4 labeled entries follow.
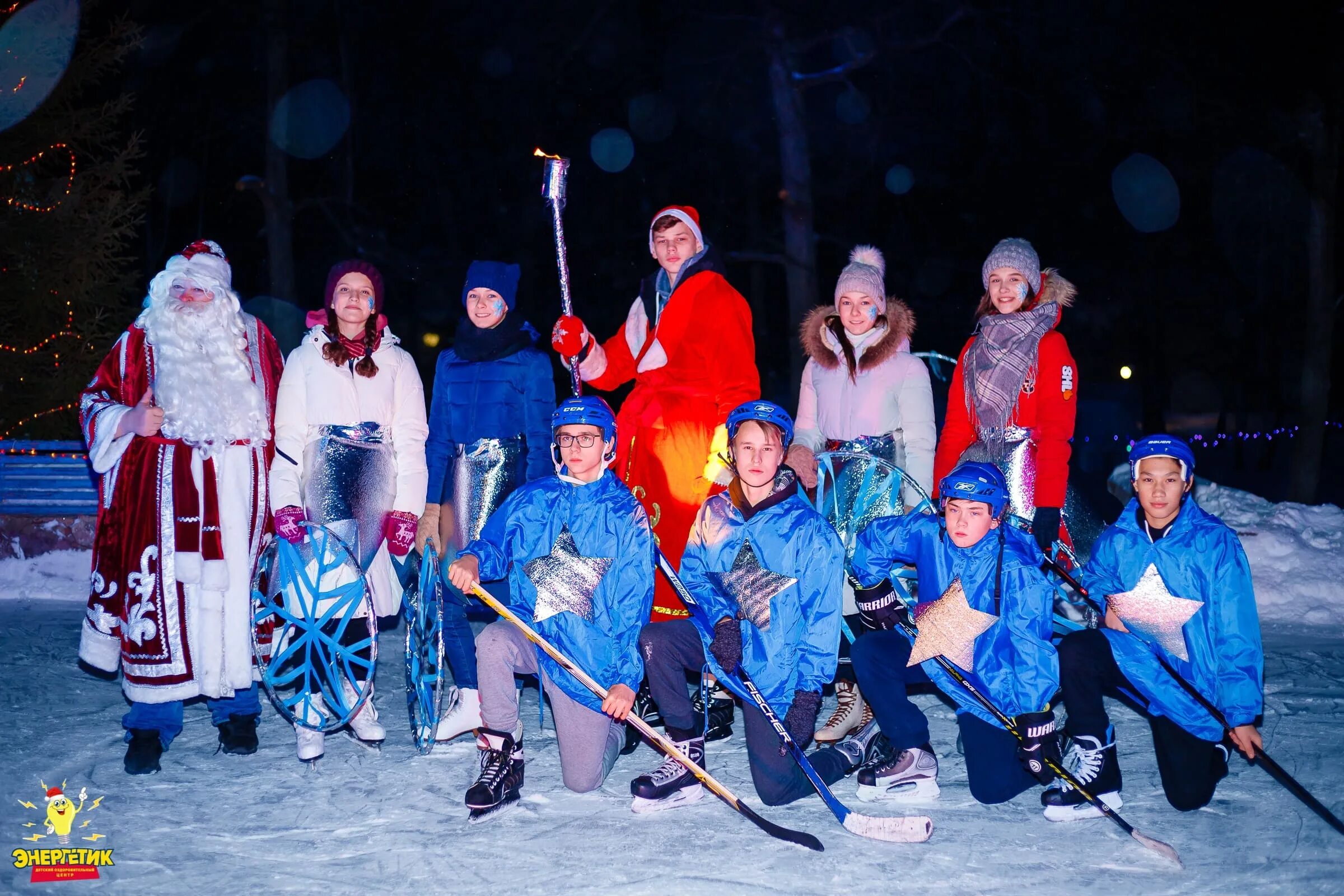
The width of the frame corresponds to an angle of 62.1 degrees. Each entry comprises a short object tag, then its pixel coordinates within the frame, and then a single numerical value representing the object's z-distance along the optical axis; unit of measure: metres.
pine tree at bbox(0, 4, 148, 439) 9.51
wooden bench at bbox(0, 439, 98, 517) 8.63
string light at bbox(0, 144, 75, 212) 9.50
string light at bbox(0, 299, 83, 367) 9.50
